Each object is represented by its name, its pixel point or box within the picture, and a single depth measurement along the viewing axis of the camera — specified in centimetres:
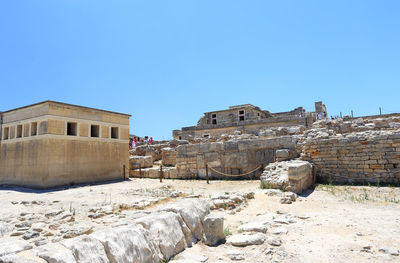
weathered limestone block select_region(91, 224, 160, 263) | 233
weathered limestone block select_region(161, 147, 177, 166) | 1526
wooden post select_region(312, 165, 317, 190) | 906
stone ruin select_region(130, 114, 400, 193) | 812
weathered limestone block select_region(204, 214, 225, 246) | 360
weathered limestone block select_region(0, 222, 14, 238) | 383
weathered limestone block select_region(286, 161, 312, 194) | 718
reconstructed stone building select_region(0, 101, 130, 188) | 1070
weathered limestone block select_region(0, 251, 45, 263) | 185
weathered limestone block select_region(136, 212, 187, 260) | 293
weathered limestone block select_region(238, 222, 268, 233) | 399
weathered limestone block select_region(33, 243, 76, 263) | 194
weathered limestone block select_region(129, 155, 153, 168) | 1508
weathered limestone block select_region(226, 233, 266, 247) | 353
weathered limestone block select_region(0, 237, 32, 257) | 205
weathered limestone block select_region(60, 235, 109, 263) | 208
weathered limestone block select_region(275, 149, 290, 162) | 966
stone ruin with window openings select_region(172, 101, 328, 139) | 2369
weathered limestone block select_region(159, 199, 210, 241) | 357
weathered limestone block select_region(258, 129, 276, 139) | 1491
